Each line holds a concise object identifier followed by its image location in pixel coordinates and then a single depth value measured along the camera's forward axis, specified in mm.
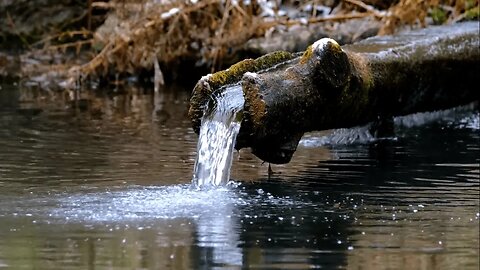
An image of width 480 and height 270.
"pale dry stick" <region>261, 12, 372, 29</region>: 15520
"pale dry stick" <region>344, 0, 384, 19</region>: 14814
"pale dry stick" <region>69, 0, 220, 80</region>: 16188
